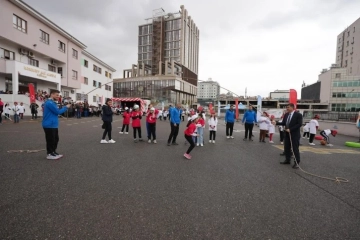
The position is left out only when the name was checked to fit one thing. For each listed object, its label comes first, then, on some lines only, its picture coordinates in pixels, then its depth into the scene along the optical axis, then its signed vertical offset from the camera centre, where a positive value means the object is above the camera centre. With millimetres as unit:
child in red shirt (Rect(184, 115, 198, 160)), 6473 -682
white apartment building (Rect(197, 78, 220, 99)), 168500 +17576
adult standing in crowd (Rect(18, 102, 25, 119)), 16844 -255
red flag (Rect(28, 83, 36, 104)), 17084 +1189
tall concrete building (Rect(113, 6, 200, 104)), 85931 +24946
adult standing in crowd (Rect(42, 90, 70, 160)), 5477 -404
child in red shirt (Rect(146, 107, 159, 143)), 9045 -476
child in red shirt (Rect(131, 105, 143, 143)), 9203 -405
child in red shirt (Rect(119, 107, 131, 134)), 11969 -570
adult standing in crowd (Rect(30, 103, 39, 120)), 17844 -148
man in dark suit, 5859 -643
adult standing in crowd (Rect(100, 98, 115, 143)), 8484 -340
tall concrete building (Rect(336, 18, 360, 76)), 52469 +21177
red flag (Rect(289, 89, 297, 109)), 11123 +1001
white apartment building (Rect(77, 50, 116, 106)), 35128 +5947
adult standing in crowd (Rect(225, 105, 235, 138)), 10977 -427
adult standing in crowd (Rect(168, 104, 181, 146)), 8742 -499
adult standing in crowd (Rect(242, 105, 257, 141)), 10658 -397
